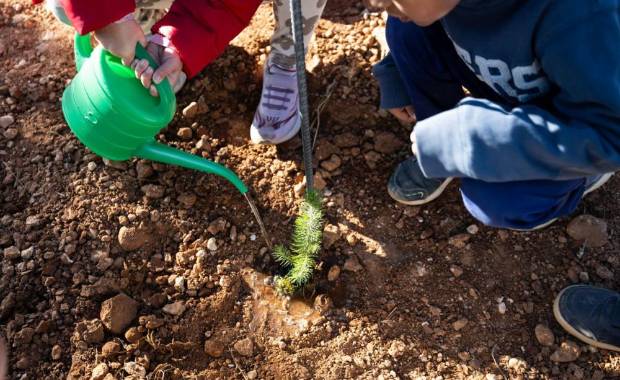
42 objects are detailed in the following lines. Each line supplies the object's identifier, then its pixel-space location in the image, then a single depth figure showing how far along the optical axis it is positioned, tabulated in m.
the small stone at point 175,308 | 1.84
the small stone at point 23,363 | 1.75
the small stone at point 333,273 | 1.90
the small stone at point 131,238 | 1.91
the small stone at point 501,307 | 1.88
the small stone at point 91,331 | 1.78
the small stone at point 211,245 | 1.93
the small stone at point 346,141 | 2.11
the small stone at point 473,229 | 1.99
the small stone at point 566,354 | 1.81
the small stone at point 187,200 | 1.98
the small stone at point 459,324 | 1.84
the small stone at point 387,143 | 2.11
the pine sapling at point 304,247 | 1.71
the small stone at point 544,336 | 1.83
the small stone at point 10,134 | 2.09
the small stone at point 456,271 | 1.92
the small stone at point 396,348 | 1.80
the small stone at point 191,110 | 2.11
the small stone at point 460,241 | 1.96
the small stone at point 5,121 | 2.11
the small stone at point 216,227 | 1.95
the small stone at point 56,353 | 1.77
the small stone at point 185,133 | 2.08
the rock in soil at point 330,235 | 1.95
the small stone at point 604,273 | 1.94
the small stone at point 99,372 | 1.72
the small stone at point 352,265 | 1.91
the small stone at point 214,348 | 1.79
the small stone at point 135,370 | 1.74
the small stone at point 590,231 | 1.96
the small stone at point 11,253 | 1.88
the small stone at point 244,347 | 1.80
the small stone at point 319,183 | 2.05
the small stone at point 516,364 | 1.79
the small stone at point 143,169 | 2.01
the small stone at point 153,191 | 1.99
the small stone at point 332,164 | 2.07
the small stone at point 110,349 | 1.76
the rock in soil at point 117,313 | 1.79
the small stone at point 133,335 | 1.77
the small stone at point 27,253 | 1.89
